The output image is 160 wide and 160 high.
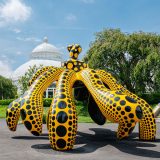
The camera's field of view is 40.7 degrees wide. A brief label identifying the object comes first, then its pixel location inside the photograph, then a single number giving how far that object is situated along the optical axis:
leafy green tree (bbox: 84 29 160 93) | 21.66
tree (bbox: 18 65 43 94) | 32.68
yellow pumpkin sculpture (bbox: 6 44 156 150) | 6.30
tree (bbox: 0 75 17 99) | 45.89
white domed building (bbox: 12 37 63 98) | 50.99
